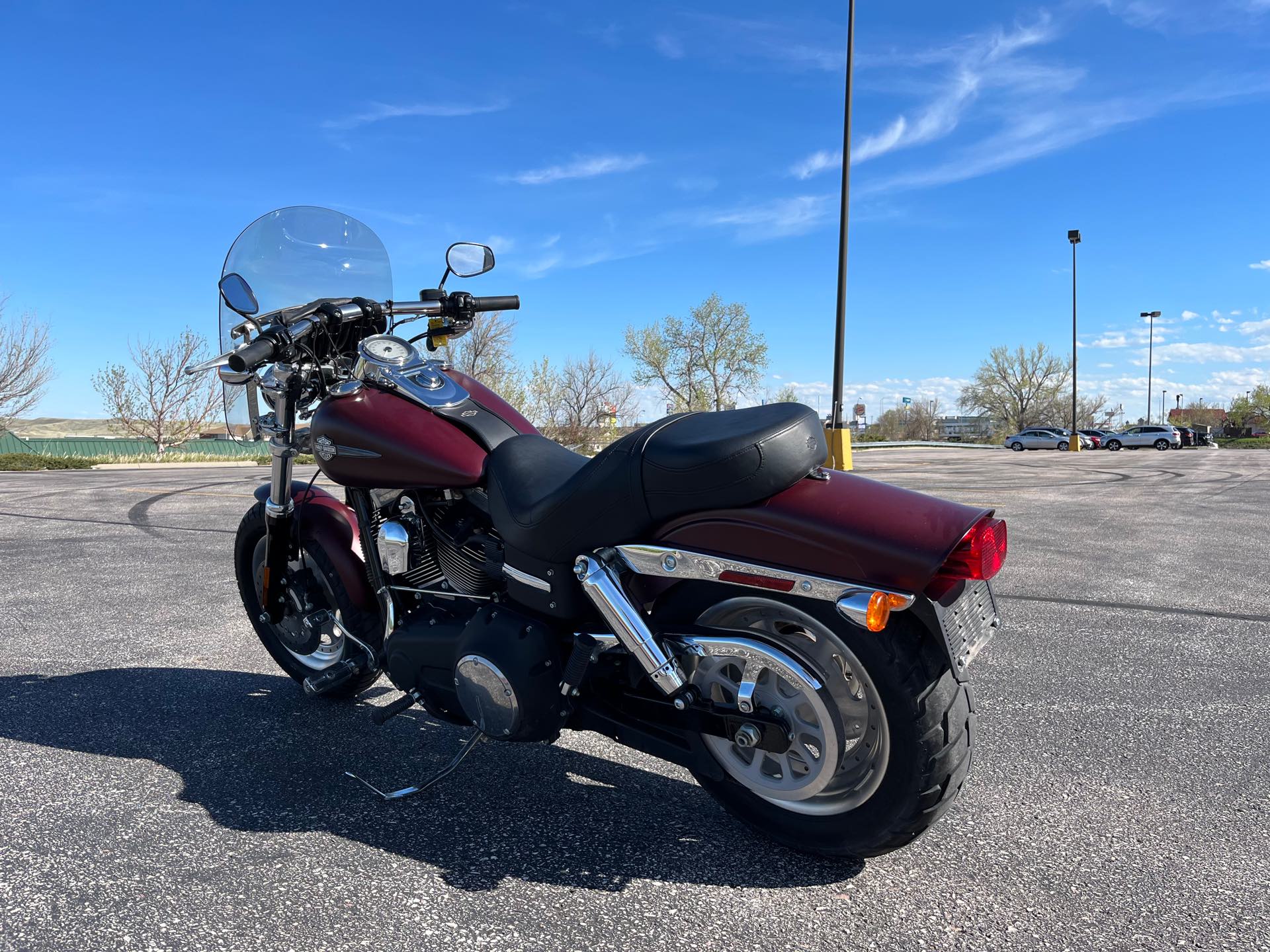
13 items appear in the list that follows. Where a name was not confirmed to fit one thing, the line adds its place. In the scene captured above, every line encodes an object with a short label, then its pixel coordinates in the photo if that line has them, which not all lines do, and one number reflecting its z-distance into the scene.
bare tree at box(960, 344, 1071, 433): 80.69
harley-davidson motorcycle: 2.08
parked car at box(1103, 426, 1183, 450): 49.12
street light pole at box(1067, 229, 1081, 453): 43.19
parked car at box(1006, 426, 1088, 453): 53.16
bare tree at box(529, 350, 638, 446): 34.16
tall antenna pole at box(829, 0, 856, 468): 17.45
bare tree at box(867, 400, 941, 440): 83.19
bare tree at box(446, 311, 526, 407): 36.34
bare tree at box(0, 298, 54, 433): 35.03
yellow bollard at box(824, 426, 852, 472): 16.14
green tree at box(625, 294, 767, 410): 52.97
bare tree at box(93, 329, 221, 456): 41.84
